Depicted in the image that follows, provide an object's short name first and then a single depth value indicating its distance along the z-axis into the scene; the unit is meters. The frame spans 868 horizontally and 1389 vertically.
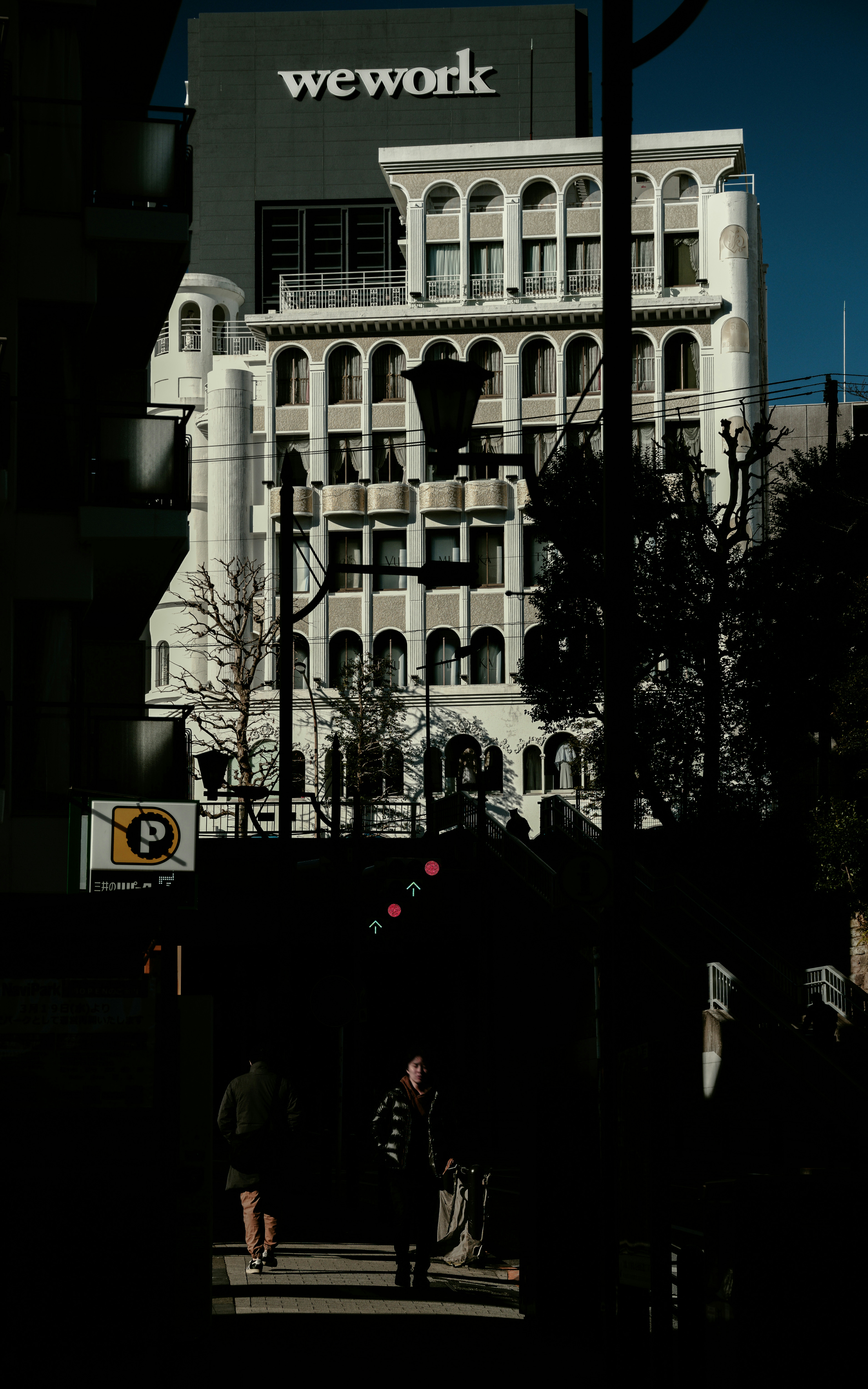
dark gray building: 84.44
